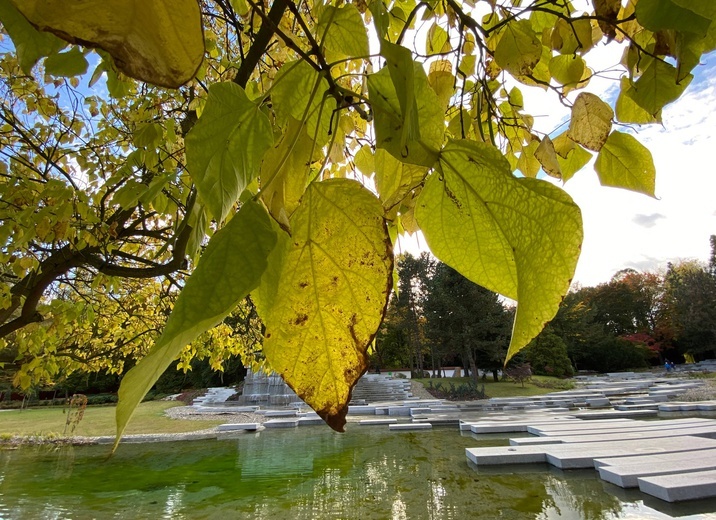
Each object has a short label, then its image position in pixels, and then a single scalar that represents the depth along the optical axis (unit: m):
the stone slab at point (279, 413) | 10.76
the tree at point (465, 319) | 16.67
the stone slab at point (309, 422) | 9.27
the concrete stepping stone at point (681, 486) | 3.86
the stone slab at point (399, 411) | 10.55
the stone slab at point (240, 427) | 8.81
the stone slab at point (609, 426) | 6.90
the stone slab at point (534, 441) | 6.20
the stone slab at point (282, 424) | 9.11
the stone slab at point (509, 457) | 5.47
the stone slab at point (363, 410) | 10.95
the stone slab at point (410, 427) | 8.19
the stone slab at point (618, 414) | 8.62
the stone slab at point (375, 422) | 8.90
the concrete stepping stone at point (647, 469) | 4.42
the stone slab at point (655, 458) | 4.87
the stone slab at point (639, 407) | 9.21
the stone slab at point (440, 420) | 8.70
